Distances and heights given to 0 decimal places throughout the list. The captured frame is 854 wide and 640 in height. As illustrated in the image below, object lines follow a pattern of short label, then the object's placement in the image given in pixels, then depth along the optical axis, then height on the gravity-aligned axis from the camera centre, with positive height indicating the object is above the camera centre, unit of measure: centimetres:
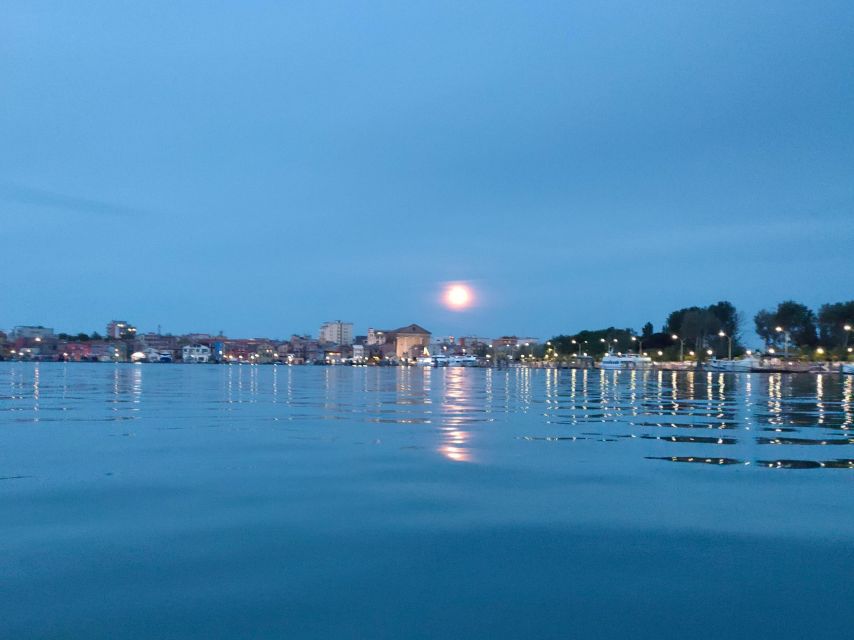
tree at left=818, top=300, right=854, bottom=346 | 10700 +520
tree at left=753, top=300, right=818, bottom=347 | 12050 +538
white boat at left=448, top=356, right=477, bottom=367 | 19296 -67
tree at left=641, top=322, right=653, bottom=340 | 16988 +611
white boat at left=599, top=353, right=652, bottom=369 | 13688 -65
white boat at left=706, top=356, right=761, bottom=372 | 10675 -93
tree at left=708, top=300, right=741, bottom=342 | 13788 +741
